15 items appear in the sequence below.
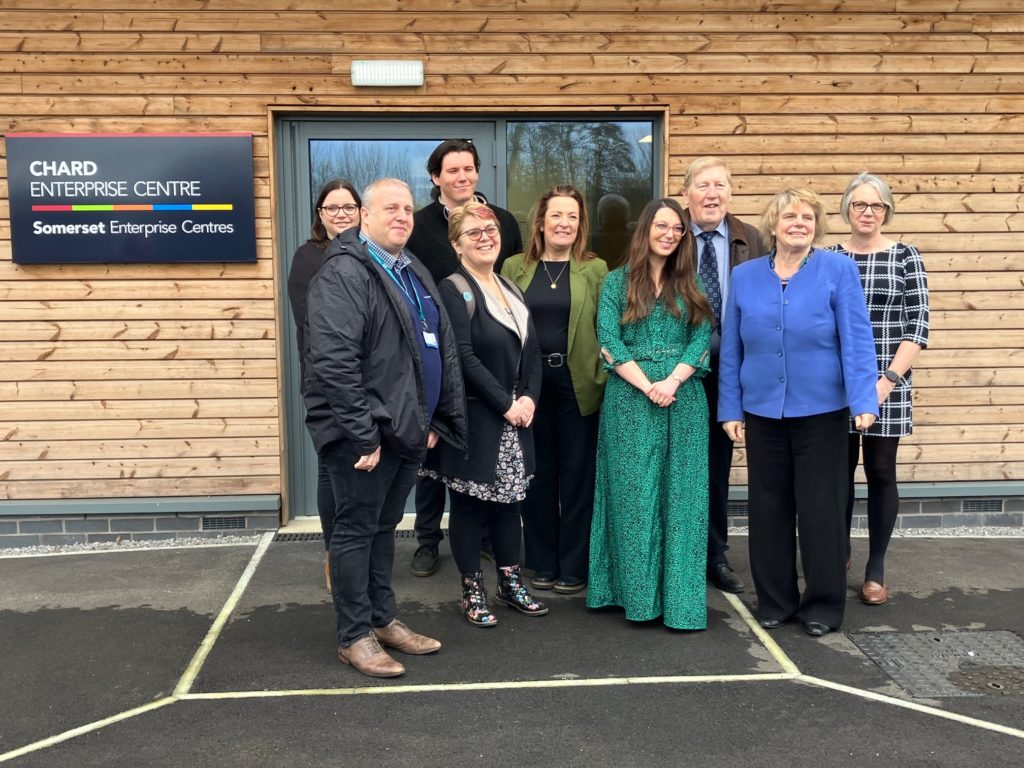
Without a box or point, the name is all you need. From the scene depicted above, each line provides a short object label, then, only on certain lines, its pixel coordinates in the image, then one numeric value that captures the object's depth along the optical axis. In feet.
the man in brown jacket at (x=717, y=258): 14.28
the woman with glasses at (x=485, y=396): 13.38
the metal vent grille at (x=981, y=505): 19.80
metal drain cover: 11.84
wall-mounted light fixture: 18.17
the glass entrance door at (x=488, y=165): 19.03
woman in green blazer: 14.37
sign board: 17.94
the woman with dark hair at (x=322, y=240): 14.85
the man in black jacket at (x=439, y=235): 15.10
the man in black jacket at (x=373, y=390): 11.30
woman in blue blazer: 12.96
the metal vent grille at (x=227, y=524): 19.04
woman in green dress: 13.51
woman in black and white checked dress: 14.20
